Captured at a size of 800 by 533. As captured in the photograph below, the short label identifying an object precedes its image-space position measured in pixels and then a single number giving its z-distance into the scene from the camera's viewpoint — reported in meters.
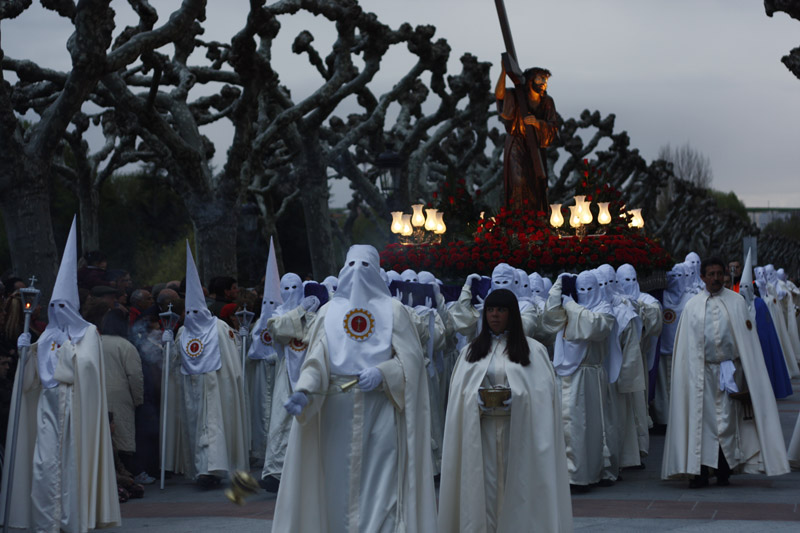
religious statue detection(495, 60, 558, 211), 18.70
